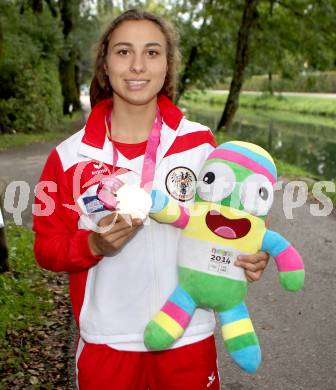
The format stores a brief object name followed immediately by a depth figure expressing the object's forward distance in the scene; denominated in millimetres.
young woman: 2037
